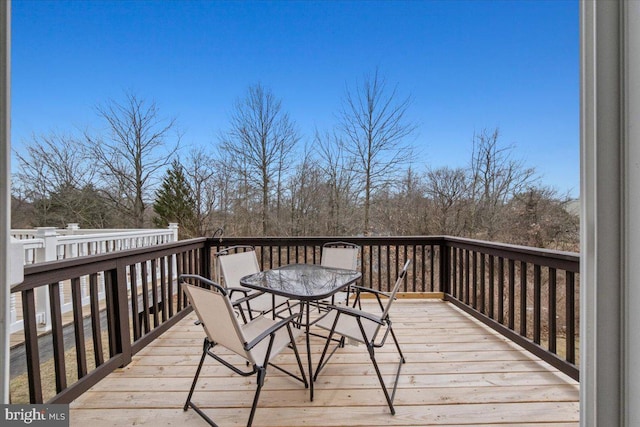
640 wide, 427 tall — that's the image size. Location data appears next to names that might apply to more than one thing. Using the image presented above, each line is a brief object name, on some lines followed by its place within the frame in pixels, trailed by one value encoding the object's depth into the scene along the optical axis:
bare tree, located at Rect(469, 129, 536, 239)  7.14
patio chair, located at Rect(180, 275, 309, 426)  1.52
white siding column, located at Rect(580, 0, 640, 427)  0.77
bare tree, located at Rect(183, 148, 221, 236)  7.93
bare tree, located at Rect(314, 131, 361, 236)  7.22
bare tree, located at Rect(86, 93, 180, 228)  8.09
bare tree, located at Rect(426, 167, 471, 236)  7.34
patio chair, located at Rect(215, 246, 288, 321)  2.66
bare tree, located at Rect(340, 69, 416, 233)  7.07
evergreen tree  8.20
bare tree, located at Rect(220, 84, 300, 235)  7.43
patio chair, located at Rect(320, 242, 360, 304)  3.24
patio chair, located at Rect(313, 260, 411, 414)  1.79
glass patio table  2.04
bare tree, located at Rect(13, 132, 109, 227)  7.37
